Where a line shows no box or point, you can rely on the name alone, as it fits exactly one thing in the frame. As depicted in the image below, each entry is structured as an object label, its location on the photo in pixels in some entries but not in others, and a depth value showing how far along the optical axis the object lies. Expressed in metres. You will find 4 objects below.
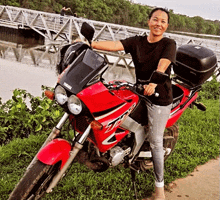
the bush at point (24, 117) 3.94
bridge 11.51
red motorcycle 2.15
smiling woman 2.52
